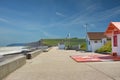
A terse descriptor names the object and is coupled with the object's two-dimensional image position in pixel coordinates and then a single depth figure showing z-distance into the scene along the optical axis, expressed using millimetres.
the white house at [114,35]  10158
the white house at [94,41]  20527
